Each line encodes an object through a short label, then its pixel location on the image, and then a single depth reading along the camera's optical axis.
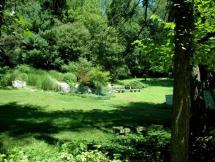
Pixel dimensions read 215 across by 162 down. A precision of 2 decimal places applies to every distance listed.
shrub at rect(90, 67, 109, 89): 25.70
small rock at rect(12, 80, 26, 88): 22.88
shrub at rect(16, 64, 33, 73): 25.12
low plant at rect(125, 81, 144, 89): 32.97
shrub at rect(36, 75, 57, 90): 23.48
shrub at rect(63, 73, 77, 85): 25.50
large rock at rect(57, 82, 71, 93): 24.38
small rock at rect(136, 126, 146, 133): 11.18
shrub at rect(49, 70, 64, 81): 25.48
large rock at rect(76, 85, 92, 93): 25.11
